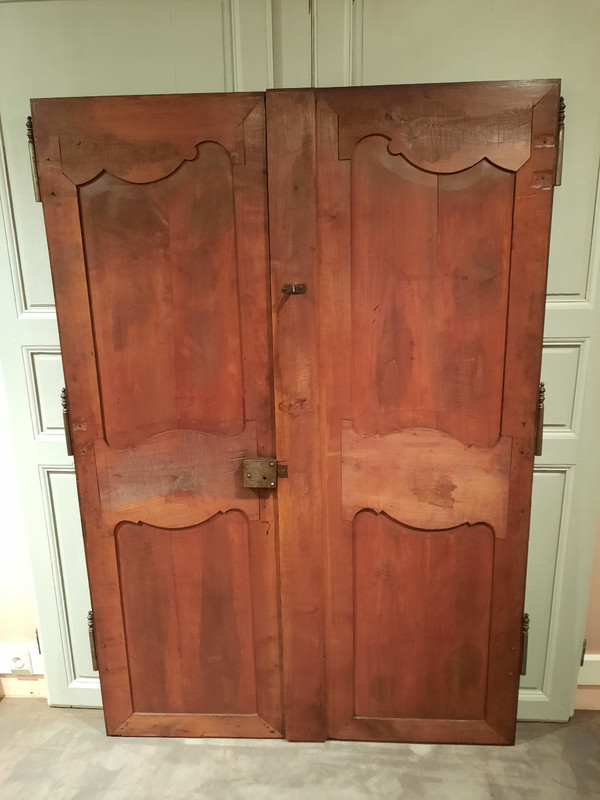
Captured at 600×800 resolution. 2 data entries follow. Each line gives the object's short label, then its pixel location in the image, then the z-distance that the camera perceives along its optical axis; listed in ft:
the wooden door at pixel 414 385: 5.16
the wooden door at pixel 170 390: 5.32
